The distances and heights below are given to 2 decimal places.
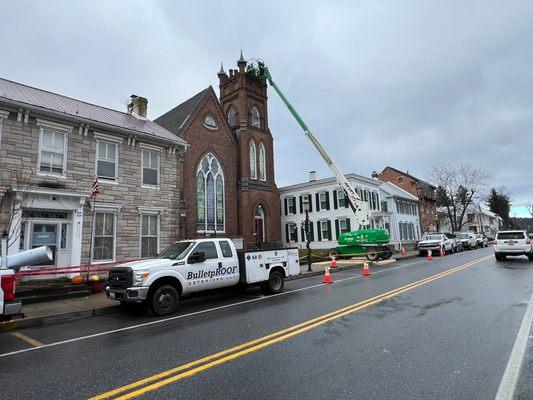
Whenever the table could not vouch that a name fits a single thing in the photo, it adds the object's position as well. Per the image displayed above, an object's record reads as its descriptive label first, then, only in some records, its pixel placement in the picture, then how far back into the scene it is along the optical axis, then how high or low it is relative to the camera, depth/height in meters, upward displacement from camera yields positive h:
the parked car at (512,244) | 19.70 -0.43
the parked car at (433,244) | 28.70 -0.34
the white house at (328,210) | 34.03 +3.44
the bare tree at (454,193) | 54.16 +6.93
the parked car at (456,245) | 32.61 -0.57
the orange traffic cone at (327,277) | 13.55 -1.28
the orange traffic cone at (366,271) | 15.54 -1.26
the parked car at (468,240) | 37.64 -0.18
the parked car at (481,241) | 43.92 -0.40
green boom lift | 24.17 +0.56
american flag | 13.92 +2.46
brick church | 23.45 +6.27
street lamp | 19.99 +2.22
